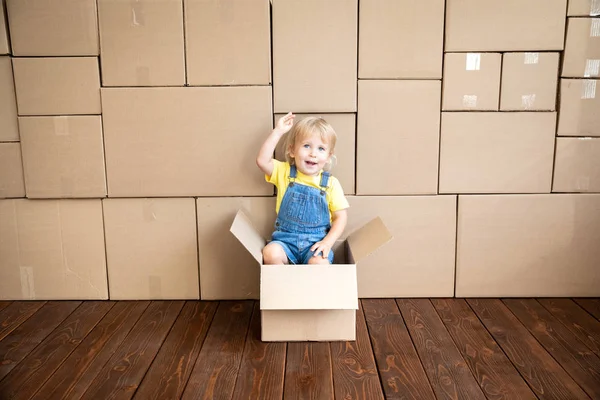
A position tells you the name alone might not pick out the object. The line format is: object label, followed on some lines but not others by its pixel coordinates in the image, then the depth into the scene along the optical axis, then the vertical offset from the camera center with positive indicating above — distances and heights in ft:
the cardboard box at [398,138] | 5.95 -0.26
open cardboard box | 4.98 -1.83
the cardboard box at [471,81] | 5.89 +0.44
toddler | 5.63 -0.93
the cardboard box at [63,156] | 6.01 -0.49
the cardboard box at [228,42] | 5.77 +0.91
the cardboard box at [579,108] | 5.98 +0.11
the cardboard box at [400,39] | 5.79 +0.94
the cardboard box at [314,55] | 5.78 +0.75
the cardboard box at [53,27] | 5.80 +1.09
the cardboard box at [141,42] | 5.78 +0.91
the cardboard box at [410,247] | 6.19 -1.69
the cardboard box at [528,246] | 6.21 -1.68
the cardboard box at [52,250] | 6.26 -1.74
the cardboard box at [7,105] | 5.95 +0.15
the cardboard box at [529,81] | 5.91 +0.44
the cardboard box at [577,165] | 6.10 -0.61
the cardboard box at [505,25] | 5.79 +1.11
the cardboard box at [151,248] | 6.21 -1.71
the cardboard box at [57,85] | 5.90 +0.40
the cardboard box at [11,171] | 6.12 -0.69
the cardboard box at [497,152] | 6.04 -0.44
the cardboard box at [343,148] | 5.99 -0.39
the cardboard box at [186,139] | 5.94 -0.27
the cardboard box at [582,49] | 5.84 +0.83
